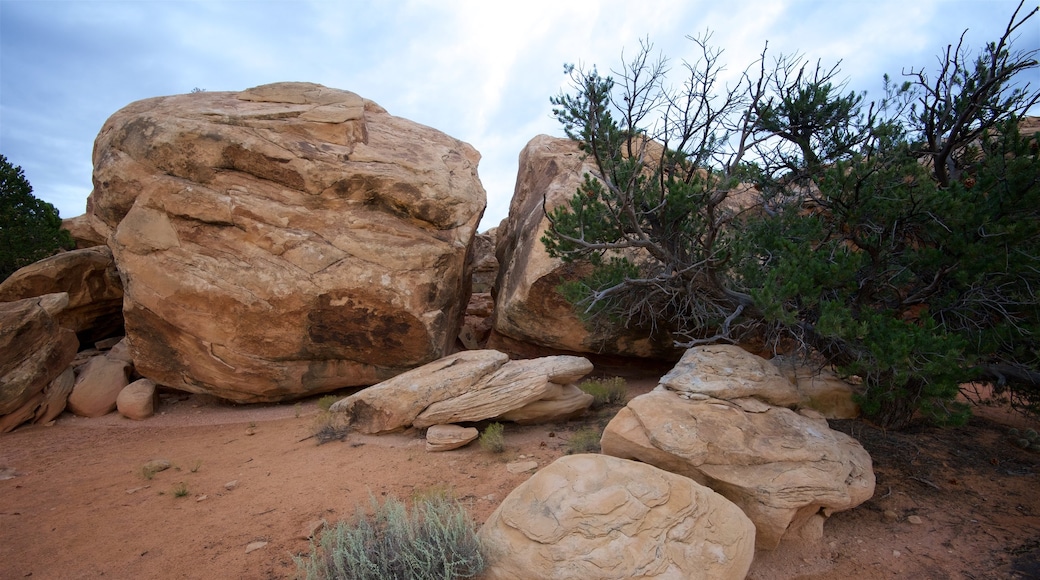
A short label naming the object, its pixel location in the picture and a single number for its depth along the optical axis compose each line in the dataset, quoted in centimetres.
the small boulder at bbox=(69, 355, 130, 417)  832
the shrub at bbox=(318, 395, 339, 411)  803
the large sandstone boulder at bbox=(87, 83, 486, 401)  773
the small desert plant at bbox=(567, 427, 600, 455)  562
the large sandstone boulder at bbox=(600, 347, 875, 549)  407
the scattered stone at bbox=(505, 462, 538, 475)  542
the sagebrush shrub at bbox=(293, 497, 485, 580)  343
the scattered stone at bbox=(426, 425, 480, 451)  611
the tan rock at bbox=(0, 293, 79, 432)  763
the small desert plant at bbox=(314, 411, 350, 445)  676
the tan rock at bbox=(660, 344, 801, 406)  494
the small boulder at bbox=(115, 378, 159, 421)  820
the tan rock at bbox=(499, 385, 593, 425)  668
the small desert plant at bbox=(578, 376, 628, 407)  747
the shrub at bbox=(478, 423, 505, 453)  593
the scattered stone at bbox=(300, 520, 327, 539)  431
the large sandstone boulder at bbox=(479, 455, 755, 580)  335
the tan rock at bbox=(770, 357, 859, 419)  549
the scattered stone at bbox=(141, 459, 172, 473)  592
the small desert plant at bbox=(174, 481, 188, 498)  528
